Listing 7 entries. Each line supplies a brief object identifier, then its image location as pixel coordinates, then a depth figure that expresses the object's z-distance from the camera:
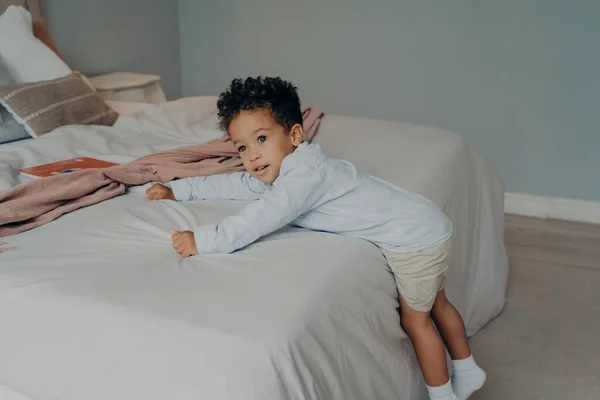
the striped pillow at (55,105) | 2.19
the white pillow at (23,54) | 2.43
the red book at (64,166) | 1.69
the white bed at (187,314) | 0.95
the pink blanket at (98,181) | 1.41
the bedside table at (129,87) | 3.05
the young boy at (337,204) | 1.31
